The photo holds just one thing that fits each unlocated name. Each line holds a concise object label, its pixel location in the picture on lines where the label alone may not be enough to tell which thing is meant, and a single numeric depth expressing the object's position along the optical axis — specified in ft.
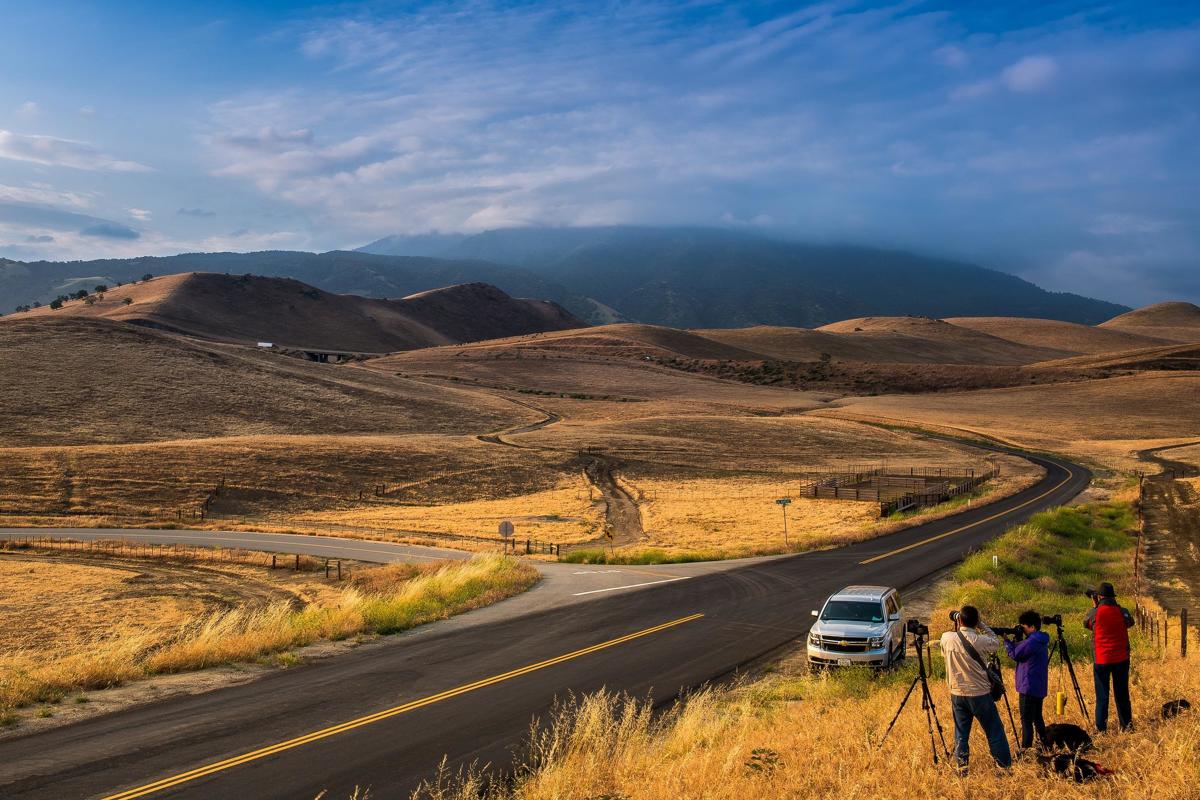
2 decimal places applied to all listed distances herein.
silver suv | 54.39
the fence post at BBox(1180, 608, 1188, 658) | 49.24
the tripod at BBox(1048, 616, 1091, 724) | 33.45
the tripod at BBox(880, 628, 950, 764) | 29.94
